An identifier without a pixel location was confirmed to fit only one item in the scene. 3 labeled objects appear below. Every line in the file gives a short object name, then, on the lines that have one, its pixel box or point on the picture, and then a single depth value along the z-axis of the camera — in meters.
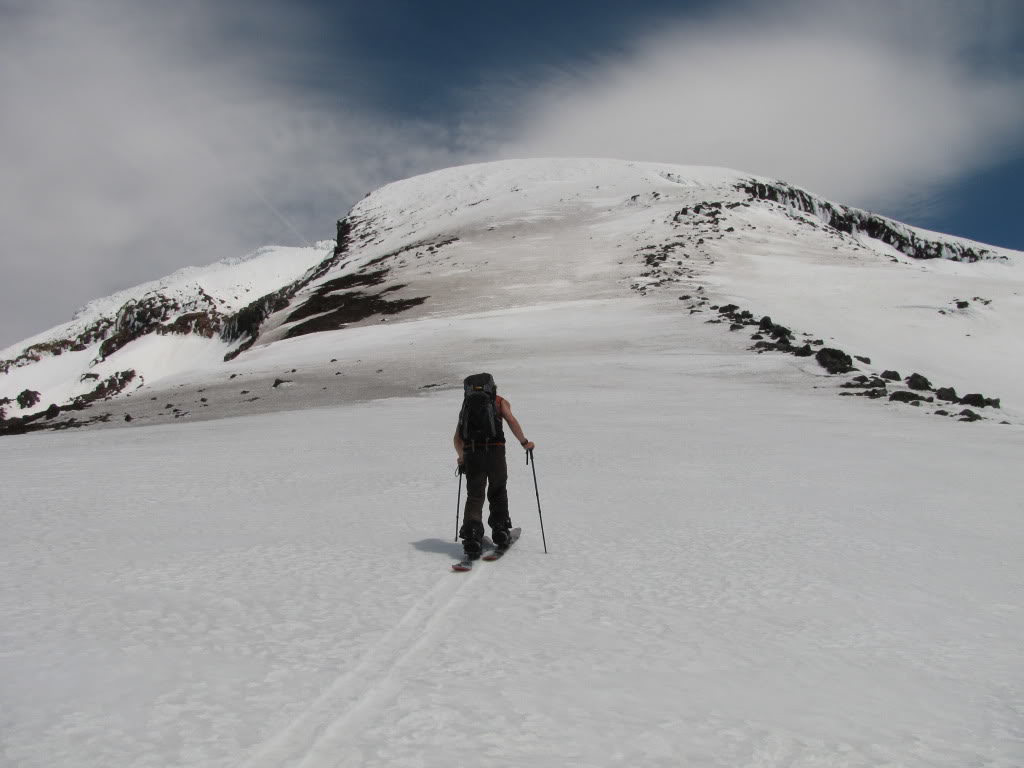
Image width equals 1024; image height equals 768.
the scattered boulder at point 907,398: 19.62
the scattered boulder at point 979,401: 19.36
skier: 7.89
